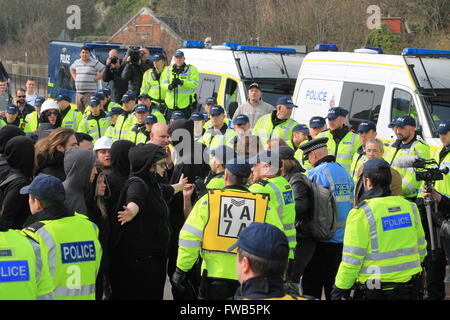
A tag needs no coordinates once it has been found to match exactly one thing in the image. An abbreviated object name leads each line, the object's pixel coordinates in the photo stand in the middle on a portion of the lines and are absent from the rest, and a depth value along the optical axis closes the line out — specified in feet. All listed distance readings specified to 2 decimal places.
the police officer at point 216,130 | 31.50
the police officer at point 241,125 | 32.14
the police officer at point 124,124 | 38.24
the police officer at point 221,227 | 18.29
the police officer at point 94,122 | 40.11
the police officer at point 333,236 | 23.09
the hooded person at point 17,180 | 19.24
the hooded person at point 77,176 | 19.15
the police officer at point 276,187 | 20.20
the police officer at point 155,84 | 45.29
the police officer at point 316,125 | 33.35
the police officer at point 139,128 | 35.53
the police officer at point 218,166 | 21.85
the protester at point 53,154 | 21.04
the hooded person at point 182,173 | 25.86
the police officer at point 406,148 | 28.40
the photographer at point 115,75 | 51.19
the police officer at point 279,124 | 34.99
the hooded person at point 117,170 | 21.31
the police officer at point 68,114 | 41.01
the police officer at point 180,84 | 44.32
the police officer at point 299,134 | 32.86
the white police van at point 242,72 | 45.37
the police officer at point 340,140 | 32.50
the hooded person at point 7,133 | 25.02
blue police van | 60.59
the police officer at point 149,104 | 39.23
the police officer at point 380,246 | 18.30
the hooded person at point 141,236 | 19.93
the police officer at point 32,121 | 41.98
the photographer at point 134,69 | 51.44
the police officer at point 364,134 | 31.55
